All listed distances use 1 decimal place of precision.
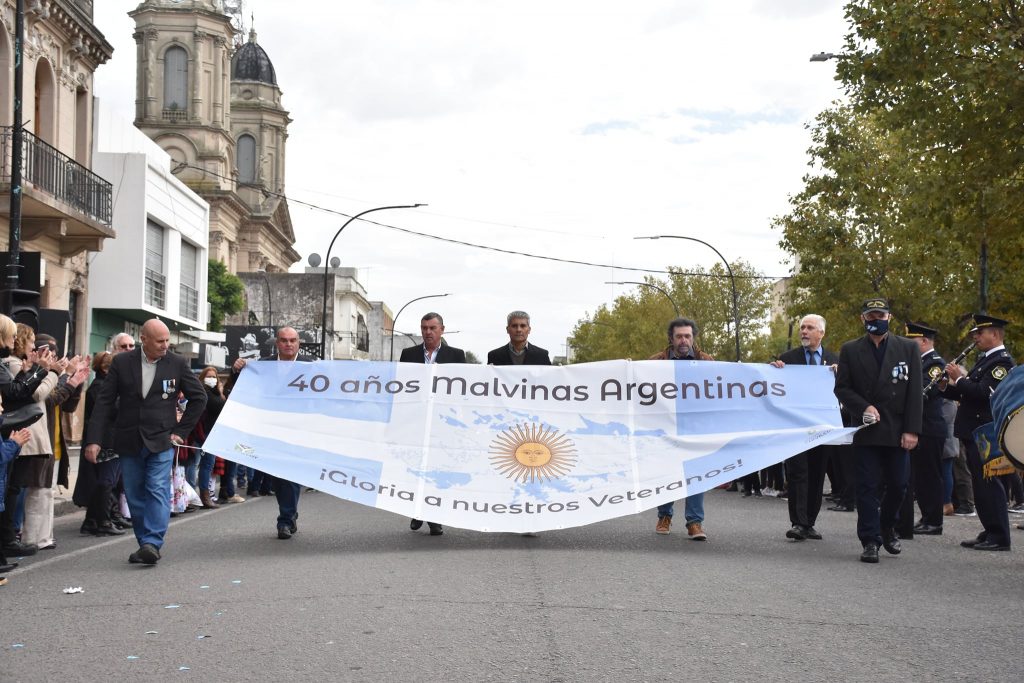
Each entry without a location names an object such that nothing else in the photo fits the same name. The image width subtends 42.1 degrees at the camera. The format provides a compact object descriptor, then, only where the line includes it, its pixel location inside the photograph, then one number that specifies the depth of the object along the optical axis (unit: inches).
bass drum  358.9
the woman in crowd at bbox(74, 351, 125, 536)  490.6
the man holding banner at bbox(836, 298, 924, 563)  409.4
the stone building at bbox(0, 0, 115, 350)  1105.4
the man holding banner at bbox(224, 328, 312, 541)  455.2
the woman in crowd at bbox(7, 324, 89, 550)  393.1
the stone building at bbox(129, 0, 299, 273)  2957.7
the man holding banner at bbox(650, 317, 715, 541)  467.5
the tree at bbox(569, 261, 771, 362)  2962.6
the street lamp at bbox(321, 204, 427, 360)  1834.8
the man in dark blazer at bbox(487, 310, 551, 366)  475.5
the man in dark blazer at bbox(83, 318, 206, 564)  394.6
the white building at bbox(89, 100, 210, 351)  1534.2
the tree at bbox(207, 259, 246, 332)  2655.0
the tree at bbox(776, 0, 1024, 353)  662.5
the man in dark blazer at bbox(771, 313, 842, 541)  467.8
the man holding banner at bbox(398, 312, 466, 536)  477.1
